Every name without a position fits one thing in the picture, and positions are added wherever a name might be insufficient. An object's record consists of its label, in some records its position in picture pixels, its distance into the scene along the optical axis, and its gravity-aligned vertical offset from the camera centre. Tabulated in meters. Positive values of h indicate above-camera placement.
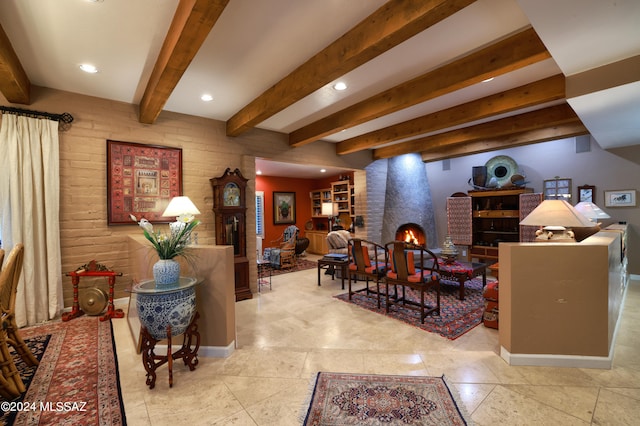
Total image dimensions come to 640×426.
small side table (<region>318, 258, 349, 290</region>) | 4.81 -0.96
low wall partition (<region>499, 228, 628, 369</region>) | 2.15 -0.78
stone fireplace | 6.62 +0.27
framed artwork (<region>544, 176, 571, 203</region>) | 5.59 +0.39
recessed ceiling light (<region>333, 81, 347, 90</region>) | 3.17 +1.48
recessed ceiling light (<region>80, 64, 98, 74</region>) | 2.78 +1.50
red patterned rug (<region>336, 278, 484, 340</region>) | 3.10 -1.34
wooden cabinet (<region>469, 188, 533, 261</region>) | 6.19 -0.28
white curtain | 3.02 +0.08
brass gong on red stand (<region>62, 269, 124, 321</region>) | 3.24 -0.96
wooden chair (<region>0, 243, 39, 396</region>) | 1.87 -0.87
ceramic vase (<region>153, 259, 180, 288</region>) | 2.14 -0.48
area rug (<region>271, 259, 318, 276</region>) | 6.31 -1.39
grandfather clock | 4.29 -0.10
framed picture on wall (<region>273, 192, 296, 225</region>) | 8.61 +0.09
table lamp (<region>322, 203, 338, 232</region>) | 7.70 +0.04
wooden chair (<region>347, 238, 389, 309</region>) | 3.91 -0.83
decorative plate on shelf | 6.22 +0.92
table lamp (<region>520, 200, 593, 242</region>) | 2.53 -0.12
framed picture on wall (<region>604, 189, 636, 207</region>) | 4.91 +0.16
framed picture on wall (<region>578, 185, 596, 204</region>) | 5.30 +0.27
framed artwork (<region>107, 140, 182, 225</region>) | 3.64 +0.46
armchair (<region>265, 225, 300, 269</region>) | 6.47 -1.03
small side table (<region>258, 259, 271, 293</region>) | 4.74 -1.37
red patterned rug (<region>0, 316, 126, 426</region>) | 1.73 -1.27
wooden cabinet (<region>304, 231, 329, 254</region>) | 8.44 -1.00
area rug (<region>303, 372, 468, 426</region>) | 1.69 -1.29
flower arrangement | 2.17 -0.21
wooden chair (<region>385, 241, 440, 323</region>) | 3.27 -0.83
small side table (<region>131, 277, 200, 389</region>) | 2.03 -0.80
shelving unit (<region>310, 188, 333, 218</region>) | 8.71 +0.37
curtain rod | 3.05 +1.16
